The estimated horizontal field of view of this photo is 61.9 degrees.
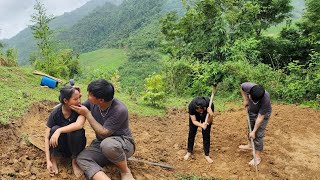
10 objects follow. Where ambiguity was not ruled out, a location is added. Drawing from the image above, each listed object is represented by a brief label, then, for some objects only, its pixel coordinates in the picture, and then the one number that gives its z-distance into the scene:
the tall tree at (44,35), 8.86
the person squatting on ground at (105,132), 3.01
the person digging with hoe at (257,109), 4.11
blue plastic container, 7.15
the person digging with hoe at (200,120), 4.11
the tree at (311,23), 11.52
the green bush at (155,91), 7.18
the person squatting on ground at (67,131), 3.10
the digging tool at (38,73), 7.96
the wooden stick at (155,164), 3.84
